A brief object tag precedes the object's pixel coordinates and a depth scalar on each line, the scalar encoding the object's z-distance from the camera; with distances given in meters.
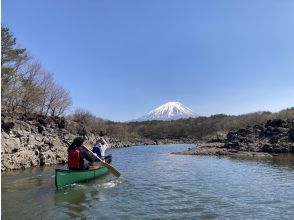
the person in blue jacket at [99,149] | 15.61
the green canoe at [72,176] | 10.57
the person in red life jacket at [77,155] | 11.63
